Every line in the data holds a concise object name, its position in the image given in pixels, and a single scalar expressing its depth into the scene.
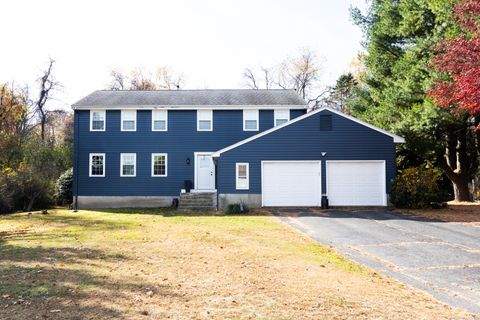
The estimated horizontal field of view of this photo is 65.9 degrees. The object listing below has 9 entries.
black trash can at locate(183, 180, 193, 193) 21.81
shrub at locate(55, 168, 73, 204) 23.91
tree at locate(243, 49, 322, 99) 43.41
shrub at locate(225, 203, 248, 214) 17.48
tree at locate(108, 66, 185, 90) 44.53
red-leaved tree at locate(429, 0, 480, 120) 12.64
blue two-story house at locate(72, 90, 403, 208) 22.16
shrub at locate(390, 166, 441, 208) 17.61
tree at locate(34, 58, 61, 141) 35.88
